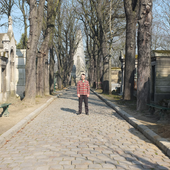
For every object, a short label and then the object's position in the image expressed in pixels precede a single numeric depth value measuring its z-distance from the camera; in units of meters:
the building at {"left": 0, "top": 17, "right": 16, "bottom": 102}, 14.22
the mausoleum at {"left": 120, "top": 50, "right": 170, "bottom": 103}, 12.50
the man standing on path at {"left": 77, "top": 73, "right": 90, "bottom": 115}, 9.97
